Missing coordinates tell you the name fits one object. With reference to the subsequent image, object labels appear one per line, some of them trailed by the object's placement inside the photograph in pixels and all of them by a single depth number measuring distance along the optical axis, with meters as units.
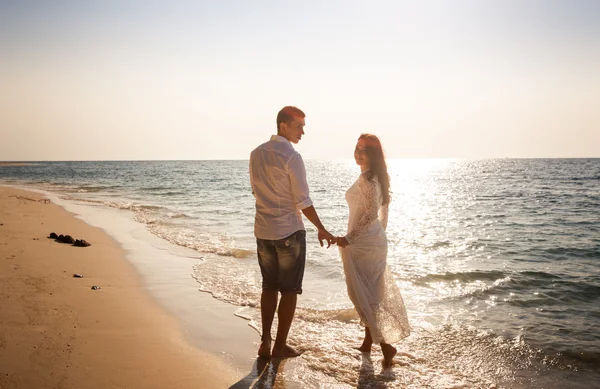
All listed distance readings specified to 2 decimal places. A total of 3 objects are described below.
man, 3.67
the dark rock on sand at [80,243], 8.83
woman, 4.10
